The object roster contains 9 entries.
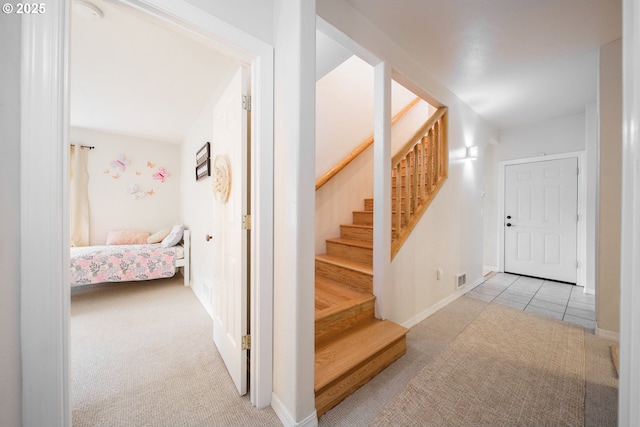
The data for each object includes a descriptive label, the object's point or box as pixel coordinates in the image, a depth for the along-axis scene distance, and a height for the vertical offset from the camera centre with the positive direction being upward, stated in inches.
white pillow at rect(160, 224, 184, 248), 139.3 -15.2
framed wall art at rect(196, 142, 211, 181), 104.4 +23.8
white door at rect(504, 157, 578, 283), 140.5 -4.3
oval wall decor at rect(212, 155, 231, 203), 64.4 +9.8
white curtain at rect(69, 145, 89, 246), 147.4 +9.8
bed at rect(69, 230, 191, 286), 114.7 -26.2
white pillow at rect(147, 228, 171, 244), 154.3 -16.4
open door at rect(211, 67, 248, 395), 56.7 -6.2
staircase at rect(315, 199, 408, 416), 54.9 -35.5
